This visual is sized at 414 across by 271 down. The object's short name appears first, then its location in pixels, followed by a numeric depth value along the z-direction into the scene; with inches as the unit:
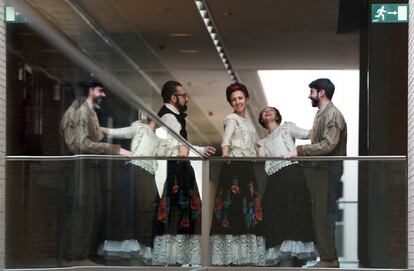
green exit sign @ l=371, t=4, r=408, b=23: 442.9
